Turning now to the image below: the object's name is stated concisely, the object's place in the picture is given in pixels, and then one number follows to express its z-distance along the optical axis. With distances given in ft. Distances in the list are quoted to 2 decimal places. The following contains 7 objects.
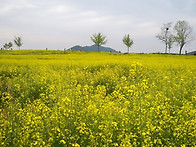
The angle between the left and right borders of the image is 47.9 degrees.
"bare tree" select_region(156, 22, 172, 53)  243.81
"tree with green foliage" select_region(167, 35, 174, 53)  241.14
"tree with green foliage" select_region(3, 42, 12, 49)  306.47
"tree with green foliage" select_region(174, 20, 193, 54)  231.71
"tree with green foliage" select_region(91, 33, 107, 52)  238.97
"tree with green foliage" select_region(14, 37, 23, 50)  272.72
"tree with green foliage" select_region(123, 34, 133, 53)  254.88
